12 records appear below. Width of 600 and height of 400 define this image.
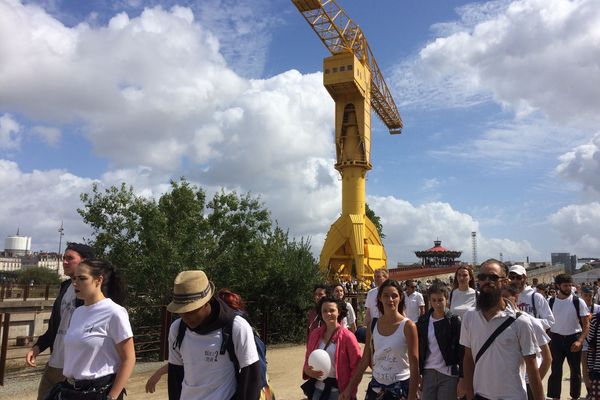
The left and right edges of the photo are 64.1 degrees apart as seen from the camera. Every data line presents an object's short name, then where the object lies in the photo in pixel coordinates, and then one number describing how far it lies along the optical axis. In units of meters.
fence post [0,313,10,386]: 9.34
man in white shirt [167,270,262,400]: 2.77
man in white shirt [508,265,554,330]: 5.82
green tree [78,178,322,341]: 13.82
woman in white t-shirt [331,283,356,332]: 6.84
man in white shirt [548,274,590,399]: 6.84
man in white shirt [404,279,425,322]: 8.08
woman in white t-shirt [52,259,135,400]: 3.29
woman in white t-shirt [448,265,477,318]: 5.40
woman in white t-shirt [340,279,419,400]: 4.11
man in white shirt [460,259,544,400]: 3.44
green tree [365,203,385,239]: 47.24
